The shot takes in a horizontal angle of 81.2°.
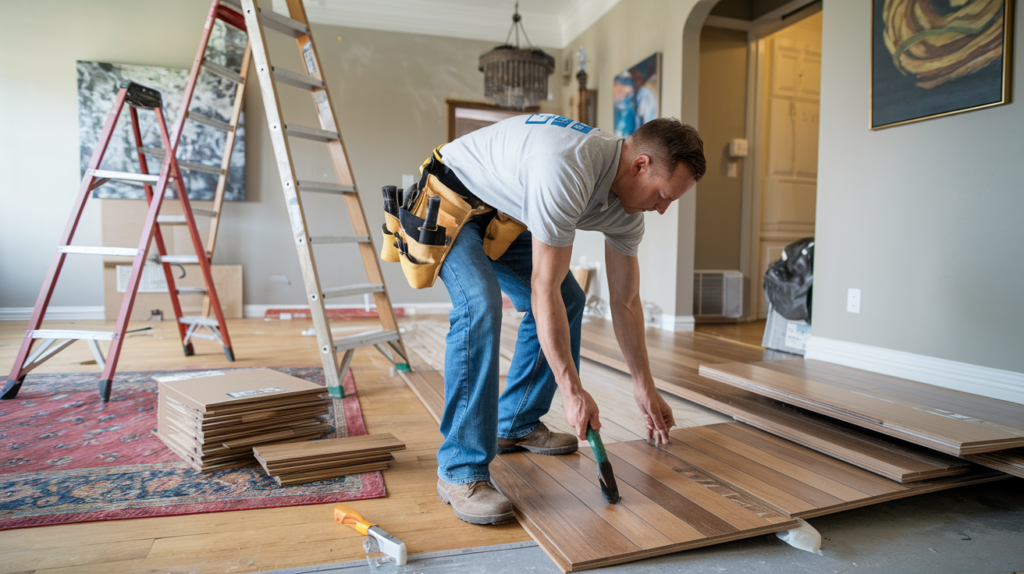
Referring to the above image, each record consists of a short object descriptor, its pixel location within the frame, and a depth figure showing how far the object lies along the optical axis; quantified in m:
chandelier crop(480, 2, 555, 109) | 4.76
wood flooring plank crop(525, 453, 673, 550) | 1.28
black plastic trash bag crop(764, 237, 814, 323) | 3.24
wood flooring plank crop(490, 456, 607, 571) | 1.22
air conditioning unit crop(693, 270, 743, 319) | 4.69
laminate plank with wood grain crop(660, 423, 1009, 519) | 1.47
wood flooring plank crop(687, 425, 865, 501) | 1.52
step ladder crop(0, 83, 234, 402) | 2.39
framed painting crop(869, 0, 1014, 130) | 2.17
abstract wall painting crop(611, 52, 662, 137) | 4.47
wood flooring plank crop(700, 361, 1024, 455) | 1.55
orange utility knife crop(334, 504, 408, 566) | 1.22
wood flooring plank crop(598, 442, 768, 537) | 1.35
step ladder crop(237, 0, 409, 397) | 2.52
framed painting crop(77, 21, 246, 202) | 5.12
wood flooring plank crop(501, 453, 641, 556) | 1.26
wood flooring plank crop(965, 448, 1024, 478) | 1.54
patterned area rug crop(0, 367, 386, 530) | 1.45
